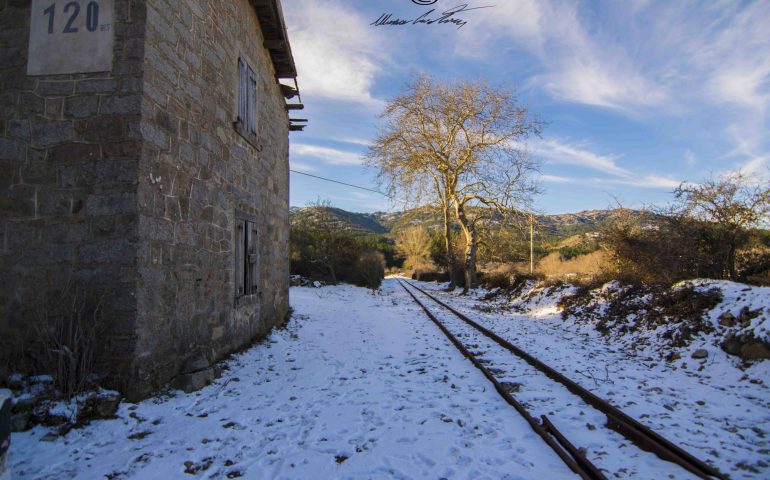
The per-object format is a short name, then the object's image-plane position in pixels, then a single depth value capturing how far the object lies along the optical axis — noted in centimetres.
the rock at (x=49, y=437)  374
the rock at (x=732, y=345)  595
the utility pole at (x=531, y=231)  2222
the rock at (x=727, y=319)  644
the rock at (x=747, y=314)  616
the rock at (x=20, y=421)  383
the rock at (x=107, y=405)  417
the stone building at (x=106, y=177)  462
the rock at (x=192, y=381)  514
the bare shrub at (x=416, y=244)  5891
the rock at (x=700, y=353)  623
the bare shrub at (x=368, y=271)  2642
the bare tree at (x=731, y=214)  924
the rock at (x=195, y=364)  547
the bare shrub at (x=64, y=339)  425
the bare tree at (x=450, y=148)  2236
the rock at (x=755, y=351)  555
